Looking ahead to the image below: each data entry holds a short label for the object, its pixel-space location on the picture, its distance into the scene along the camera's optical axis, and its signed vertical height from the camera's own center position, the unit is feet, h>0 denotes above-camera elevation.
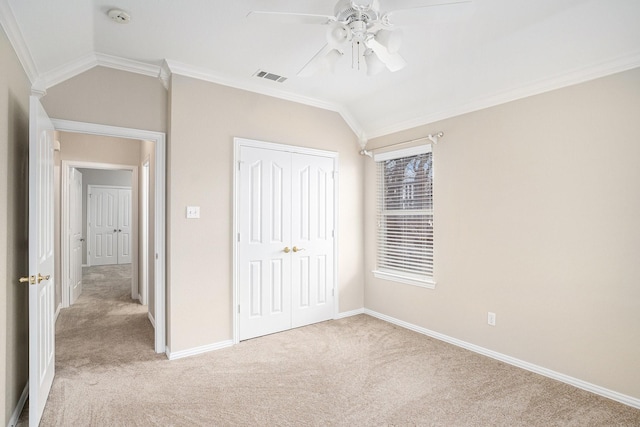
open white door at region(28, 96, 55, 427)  6.56 -0.96
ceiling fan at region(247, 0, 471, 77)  6.08 +3.50
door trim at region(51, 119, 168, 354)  10.46 -0.66
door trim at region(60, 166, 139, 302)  15.58 +0.89
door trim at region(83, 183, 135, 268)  17.23 -1.15
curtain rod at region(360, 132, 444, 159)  11.76 +2.73
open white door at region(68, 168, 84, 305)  16.46 -1.11
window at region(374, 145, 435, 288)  12.51 -0.06
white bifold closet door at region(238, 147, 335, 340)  11.68 -0.94
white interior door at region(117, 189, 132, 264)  29.48 -0.89
